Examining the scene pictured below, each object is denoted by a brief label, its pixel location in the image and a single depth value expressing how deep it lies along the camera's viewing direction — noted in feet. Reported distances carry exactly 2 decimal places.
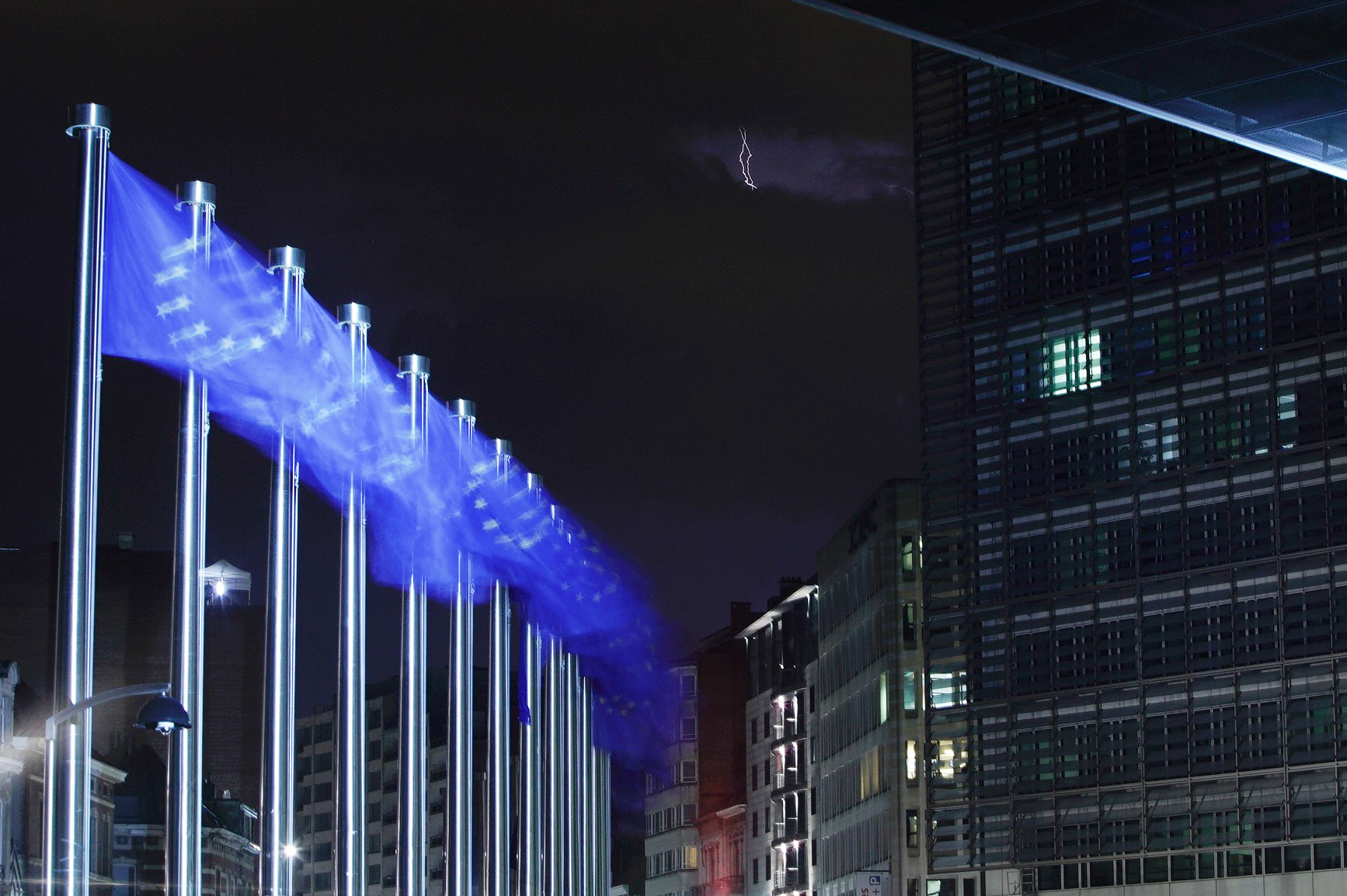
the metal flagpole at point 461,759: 209.77
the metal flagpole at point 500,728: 244.83
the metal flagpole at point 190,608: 114.73
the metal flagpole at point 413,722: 172.86
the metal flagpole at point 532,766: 288.71
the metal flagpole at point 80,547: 96.53
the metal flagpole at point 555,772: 317.42
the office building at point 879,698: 311.06
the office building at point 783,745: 416.26
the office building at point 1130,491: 213.25
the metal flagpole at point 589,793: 445.37
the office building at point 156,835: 332.19
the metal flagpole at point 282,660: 132.77
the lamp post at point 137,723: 87.35
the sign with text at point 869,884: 280.06
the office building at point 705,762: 520.01
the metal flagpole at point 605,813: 500.33
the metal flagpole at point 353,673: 150.30
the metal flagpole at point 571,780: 358.45
